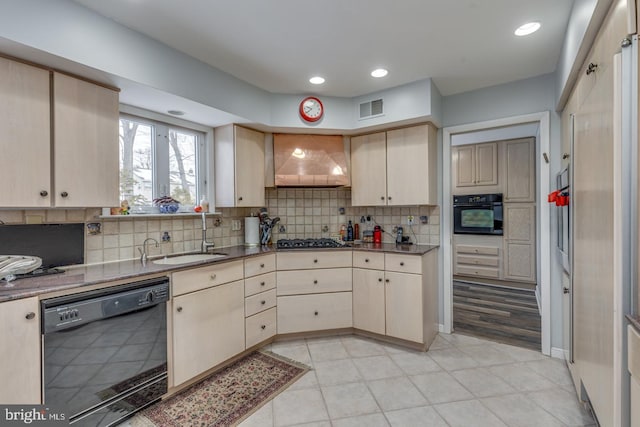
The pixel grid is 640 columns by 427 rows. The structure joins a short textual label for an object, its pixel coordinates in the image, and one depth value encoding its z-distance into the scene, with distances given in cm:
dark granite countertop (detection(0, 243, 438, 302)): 146
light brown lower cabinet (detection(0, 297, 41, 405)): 135
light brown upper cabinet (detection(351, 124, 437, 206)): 293
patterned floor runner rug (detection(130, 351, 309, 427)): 184
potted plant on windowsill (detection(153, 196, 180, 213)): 260
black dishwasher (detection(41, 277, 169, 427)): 152
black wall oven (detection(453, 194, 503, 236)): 480
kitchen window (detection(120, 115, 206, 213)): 245
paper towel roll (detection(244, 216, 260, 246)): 327
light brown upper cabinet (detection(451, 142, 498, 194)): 486
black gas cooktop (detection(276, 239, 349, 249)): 307
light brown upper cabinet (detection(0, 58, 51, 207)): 155
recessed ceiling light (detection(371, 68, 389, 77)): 253
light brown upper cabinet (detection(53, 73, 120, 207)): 174
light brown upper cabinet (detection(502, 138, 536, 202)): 458
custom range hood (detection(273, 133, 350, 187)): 318
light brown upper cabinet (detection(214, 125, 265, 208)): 294
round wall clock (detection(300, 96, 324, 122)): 299
